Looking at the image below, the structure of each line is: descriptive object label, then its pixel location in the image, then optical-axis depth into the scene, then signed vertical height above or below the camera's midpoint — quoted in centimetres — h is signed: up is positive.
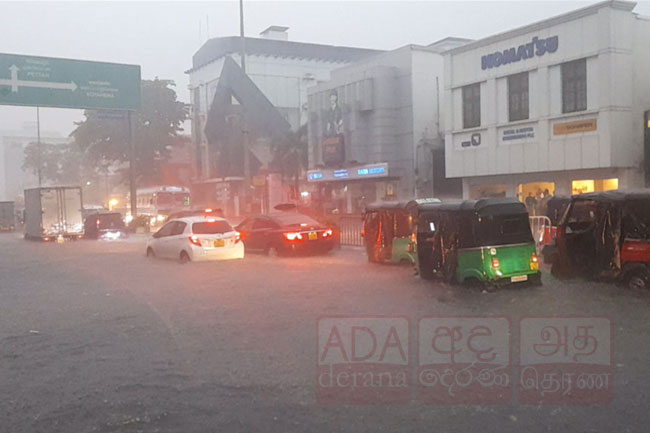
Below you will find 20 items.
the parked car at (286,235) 1955 -117
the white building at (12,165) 16805 +1022
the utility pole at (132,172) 3815 +169
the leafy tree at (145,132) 6188 +643
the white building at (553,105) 2830 +404
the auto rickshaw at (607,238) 1153 -92
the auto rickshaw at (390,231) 1594 -93
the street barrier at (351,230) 2405 -130
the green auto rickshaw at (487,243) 1211 -96
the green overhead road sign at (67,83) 2908 +548
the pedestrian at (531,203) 2757 -52
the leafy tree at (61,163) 8862 +521
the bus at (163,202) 4467 -17
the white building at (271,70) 6450 +1284
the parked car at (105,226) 3644 -139
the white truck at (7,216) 5181 -102
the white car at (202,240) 1853 -119
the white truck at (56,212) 3384 -50
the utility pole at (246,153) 2848 +194
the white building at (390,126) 4019 +428
